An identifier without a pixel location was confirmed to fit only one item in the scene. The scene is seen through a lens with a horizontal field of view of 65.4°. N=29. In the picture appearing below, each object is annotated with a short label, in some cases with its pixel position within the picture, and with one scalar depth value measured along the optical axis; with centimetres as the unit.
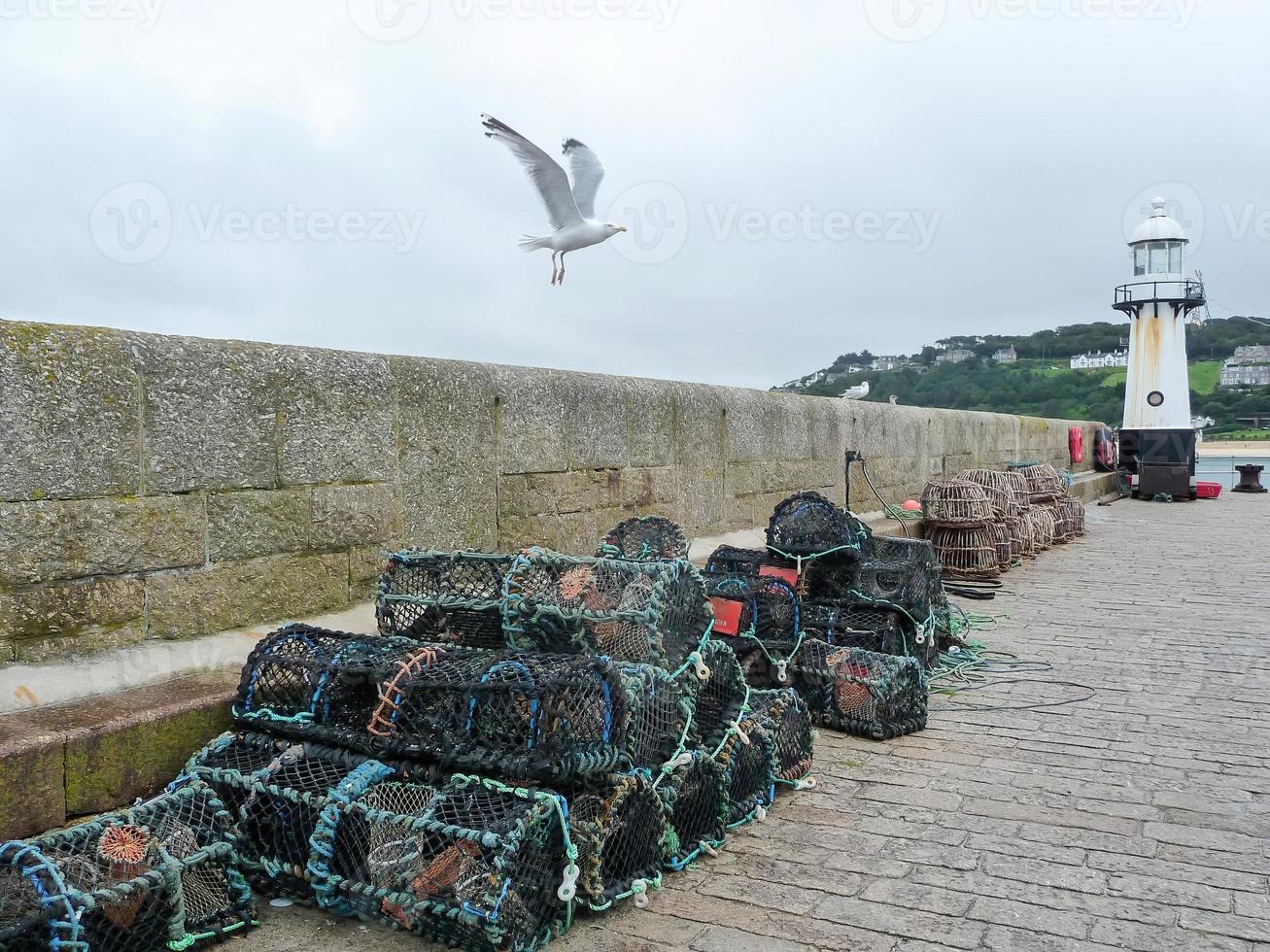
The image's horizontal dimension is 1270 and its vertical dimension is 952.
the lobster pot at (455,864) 248
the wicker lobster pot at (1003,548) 1041
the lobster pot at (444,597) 370
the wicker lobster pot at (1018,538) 1103
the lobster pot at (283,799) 283
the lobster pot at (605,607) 342
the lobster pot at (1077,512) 1416
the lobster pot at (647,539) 471
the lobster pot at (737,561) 565
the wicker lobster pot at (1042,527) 1232
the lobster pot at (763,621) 481
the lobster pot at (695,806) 306
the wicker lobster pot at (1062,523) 1348
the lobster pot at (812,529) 565
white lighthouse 2423
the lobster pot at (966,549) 1016
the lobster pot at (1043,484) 1338
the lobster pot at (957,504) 1016
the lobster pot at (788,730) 376
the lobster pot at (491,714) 279
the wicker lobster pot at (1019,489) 1205
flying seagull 541
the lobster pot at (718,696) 347
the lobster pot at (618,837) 273
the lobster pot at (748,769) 341
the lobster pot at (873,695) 451
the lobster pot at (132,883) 227
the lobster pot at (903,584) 560
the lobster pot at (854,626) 518
